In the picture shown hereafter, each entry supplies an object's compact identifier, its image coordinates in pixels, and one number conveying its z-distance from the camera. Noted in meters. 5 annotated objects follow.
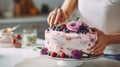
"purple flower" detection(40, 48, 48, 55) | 1.25
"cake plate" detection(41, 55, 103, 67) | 1.17
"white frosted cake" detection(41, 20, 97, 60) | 1.20
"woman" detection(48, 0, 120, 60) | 1.41
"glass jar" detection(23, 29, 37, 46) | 1.77
